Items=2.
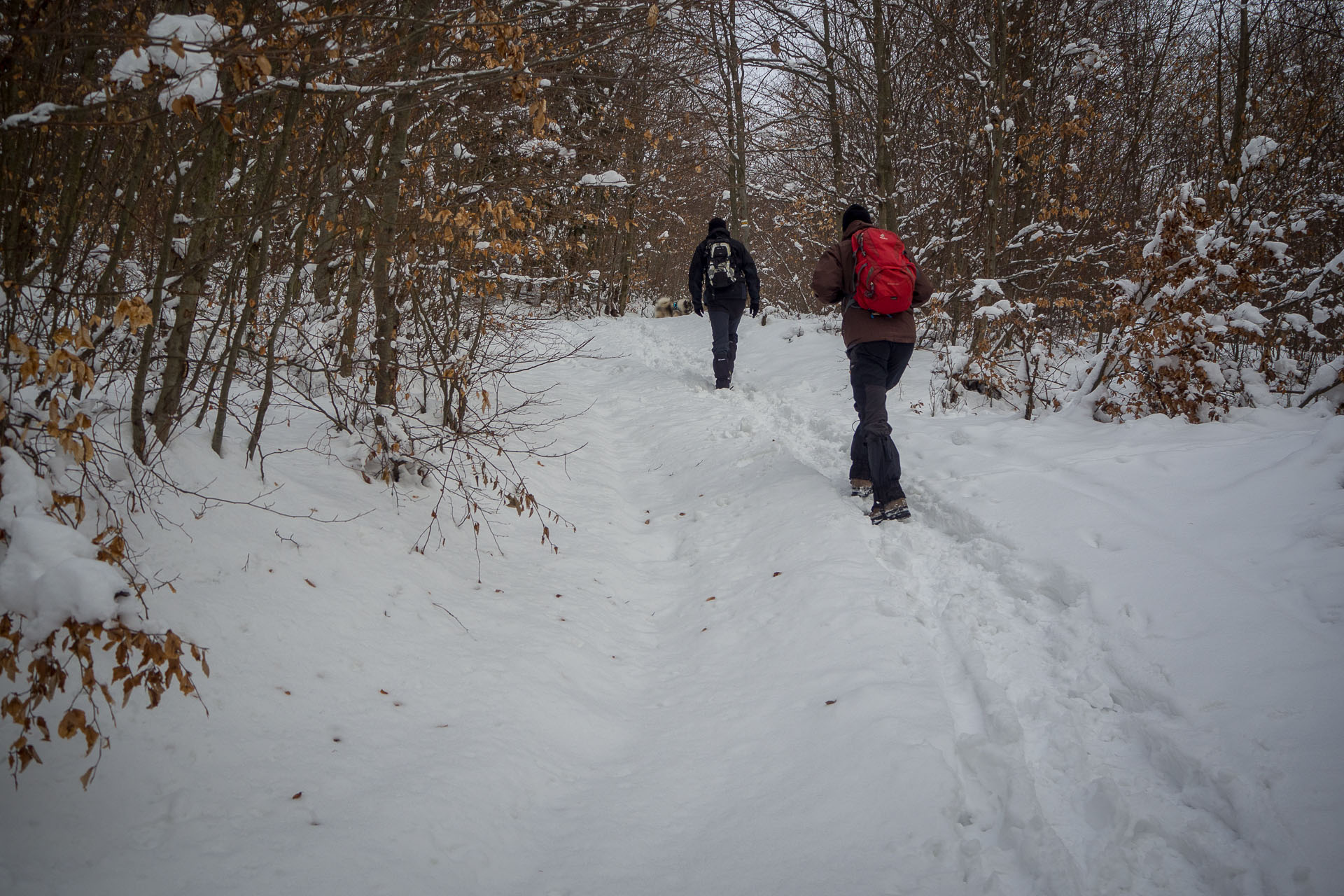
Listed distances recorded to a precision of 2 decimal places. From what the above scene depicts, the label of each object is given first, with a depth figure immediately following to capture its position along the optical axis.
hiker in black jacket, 8.74
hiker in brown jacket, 4.66
